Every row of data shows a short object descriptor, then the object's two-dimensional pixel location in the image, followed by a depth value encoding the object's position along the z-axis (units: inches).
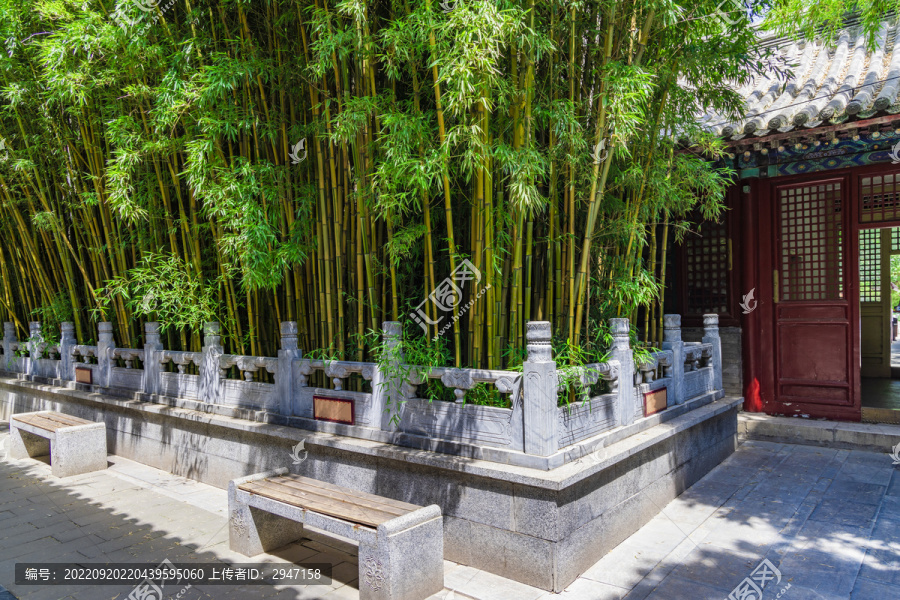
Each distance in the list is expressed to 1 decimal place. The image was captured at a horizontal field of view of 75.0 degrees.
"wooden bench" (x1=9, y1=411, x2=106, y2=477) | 192.1
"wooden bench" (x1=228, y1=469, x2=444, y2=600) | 100.3
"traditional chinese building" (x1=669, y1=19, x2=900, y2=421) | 197.9
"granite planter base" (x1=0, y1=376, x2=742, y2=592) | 108.1
